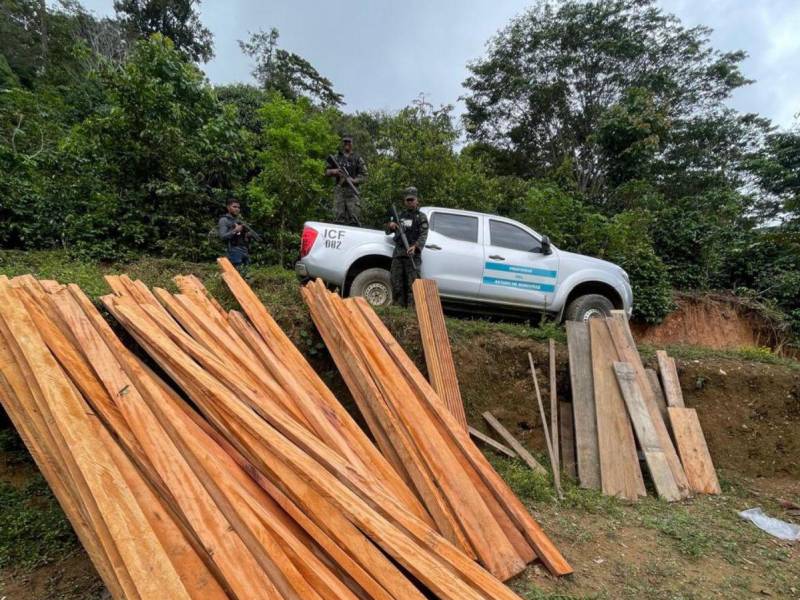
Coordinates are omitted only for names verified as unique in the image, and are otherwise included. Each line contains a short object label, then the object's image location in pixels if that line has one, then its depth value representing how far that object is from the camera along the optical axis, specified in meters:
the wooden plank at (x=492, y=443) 4.37
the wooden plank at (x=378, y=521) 2.09
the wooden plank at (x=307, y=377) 2.88
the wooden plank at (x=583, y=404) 4.07
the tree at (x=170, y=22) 22.00
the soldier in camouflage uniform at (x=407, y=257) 5.50
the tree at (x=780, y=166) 13.53
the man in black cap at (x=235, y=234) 5.89
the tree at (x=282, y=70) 18.73
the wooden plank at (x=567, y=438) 4.29
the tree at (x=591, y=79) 14.34
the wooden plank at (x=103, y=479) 1.74
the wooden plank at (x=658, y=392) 4.67
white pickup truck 5.69
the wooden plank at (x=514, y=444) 4.16
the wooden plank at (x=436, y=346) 4.09
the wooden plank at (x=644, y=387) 4.10
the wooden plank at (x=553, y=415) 4.18
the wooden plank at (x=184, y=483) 1.89
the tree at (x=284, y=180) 9.09
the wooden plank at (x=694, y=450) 4.16
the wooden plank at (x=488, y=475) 2.66
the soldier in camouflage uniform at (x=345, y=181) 7.19
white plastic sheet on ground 3.43
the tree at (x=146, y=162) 7.96
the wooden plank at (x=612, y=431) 3.88
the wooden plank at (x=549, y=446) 3.85
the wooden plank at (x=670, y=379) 4.72
